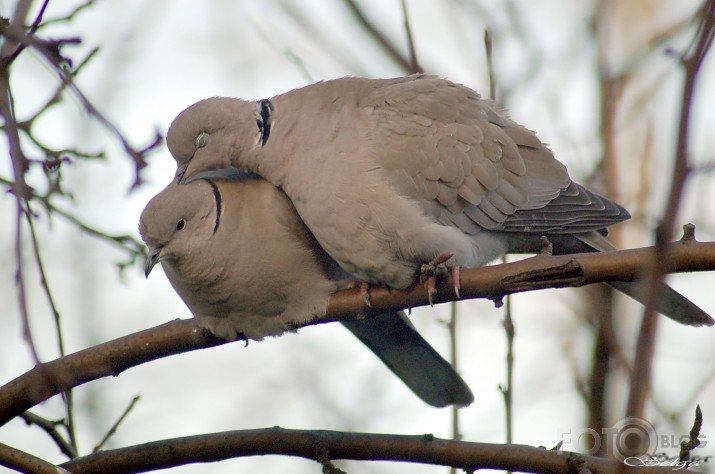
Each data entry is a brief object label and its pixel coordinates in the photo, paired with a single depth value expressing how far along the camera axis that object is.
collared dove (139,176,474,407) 7.16
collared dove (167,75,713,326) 7.24
